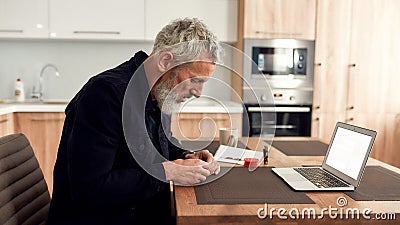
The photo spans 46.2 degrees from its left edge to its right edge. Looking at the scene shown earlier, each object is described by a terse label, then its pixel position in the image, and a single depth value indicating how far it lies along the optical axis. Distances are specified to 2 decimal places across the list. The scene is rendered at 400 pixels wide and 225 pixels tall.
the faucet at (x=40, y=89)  4.00
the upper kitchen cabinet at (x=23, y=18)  3.63
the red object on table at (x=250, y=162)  1.71
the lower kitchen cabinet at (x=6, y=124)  3.23
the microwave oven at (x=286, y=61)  3.76
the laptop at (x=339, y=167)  1.39
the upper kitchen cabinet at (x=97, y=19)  3.68
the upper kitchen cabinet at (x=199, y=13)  3.77
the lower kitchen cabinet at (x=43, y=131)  3.49
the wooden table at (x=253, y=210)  1.13
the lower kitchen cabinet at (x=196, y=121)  3.45
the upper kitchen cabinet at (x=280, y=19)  3.69
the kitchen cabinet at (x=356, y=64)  3.79
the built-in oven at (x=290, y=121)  3.80
